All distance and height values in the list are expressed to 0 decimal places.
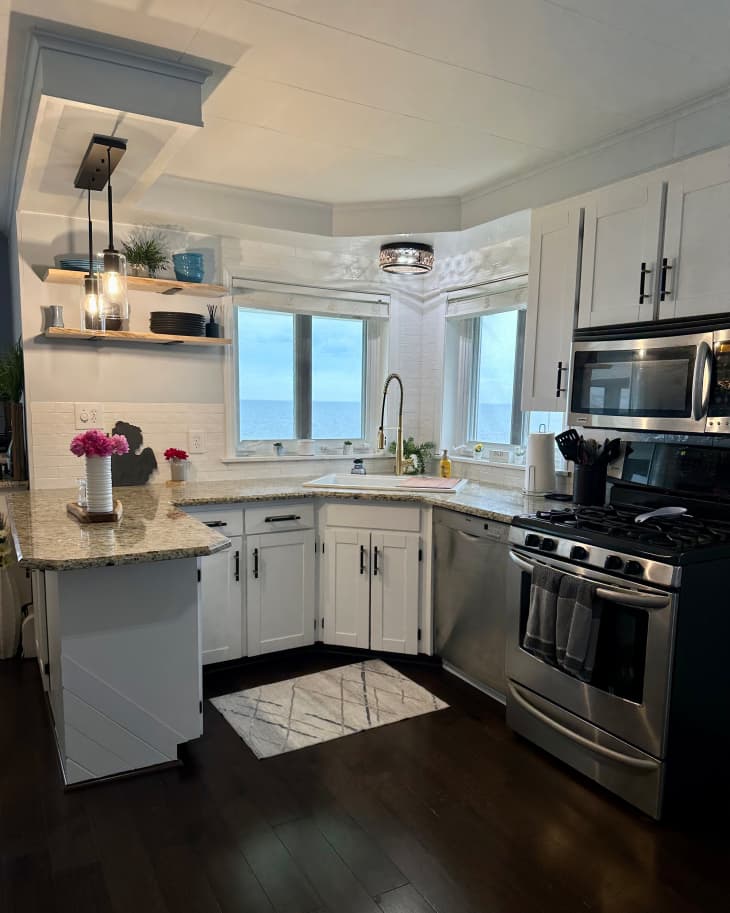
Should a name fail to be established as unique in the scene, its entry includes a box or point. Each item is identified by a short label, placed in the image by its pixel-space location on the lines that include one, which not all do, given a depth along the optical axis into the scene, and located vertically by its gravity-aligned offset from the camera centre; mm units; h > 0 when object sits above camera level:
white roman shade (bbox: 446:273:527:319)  3654 +600
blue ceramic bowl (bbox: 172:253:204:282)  3438 +666
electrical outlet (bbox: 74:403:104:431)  3393 -154
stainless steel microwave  2314 +91
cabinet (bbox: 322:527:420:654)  3412 -1074
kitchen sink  3580 -530
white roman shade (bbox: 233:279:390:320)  3848 +586
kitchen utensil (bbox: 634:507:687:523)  2469 -446
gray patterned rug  2697 -1464
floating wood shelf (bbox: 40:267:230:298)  3088 +538
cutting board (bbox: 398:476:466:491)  3580 -523
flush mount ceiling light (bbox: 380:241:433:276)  3633 +788
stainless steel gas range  2100 -860
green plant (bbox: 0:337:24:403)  3506 +42
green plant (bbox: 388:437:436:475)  4211 -382
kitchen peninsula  2201 -923
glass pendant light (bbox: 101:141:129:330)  2402 +392
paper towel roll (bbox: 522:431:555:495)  3195 -340
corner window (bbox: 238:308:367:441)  4000 +102
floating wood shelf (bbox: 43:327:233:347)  3118 +262
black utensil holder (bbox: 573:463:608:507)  2920 -401
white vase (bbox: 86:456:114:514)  2531 -397
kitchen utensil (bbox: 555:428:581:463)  3006 -218
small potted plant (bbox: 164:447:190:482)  3557 -418
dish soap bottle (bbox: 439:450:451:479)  4066 -472
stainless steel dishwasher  2938 -986
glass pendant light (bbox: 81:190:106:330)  2508 +356
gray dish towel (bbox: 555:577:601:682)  2273 -837
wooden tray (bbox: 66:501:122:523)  2555 -528
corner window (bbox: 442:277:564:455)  3815 +160
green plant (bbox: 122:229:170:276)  3332 +744
